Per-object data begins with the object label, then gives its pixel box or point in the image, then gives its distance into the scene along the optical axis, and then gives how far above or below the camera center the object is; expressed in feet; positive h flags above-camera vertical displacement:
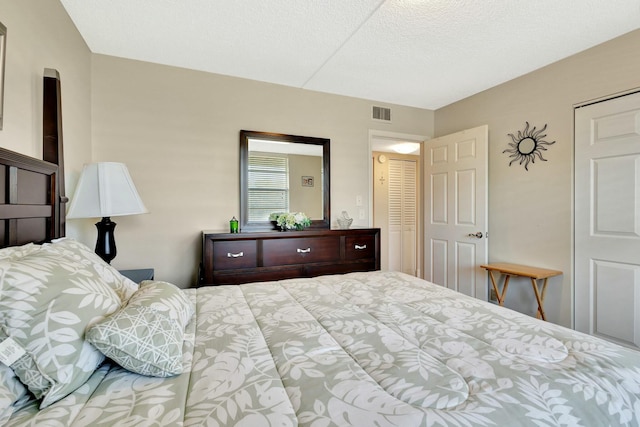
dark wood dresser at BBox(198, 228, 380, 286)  8.18 -1.34
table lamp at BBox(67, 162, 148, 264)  6.14 +0.32
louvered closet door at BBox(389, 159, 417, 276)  17.06 -0.24
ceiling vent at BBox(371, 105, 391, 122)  11.68 +3.88
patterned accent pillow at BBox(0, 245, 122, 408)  2.29 -0.94
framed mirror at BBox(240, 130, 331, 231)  9.76 +1.13
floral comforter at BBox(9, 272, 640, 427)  2.20 -1.51
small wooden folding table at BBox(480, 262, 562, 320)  8.50 -1.84
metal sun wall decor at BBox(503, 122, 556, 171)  9.17 +2.12
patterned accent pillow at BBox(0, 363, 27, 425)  2.08 -1.36
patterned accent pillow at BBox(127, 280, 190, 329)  3.26 -1.07
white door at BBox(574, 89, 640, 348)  7.22 -0.19
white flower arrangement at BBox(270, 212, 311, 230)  9.57 -0.34
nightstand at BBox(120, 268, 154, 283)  7.08 -1.60
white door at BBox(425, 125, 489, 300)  10.49 +0.01
